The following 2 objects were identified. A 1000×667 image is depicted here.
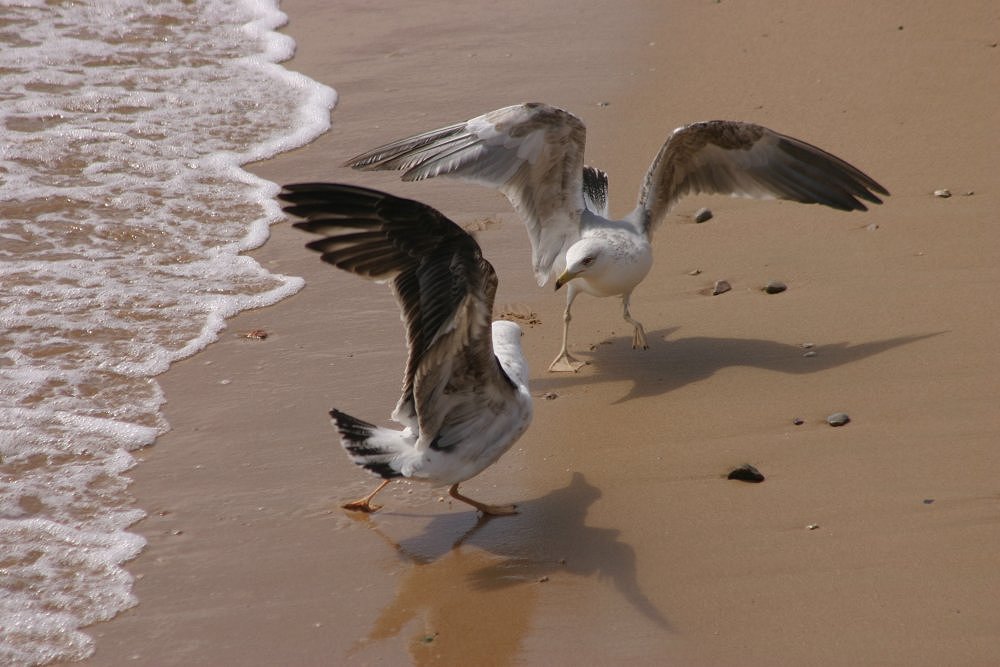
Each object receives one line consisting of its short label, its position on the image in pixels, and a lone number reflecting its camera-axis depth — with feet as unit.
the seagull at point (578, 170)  39.04
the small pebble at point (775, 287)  38.68
